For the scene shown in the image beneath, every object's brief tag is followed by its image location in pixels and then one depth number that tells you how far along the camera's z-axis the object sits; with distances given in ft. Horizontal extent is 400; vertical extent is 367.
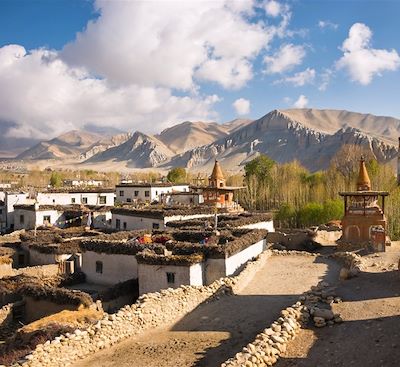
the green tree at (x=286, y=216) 176.24
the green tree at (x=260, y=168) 243.34
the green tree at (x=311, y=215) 165.23
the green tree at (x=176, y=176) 322.14
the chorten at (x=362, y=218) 110.32
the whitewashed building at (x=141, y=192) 211.61
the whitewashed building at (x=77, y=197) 180.29
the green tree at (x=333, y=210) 161.17
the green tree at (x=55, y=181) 350.25
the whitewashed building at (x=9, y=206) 167.94
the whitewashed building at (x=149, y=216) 118.83
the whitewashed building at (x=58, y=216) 148.36
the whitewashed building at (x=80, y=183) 339.61
